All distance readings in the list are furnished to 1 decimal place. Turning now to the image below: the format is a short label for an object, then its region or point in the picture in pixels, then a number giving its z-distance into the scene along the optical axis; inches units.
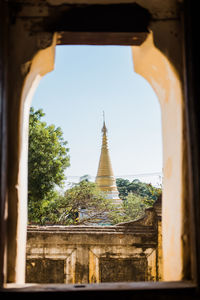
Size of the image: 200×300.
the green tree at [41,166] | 473.7
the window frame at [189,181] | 64.7
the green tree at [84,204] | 553.9
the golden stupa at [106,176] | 993.5
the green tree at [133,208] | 785.4
